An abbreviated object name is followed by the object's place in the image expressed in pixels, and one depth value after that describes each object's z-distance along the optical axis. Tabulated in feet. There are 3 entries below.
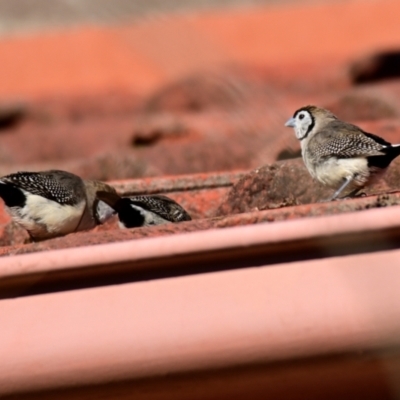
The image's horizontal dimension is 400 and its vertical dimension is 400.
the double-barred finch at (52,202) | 33.14
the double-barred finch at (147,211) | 27.73
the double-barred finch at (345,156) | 28.76
